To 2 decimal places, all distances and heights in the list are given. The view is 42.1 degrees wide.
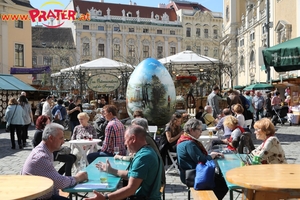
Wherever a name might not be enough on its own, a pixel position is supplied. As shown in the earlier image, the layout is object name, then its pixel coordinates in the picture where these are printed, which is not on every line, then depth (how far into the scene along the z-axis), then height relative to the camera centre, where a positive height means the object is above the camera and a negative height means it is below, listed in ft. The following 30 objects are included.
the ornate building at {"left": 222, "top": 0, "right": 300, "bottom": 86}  109.19 +22.57
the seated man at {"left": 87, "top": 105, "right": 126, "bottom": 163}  22.88 -2.71
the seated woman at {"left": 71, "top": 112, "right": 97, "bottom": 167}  27.61 -2.57
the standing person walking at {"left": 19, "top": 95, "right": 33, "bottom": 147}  42.88 -2.25
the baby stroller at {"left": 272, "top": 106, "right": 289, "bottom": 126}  63.41 -3.53
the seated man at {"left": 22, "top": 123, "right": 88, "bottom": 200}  13.51 -2.40
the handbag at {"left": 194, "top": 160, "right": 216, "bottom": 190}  16.62 -3.52
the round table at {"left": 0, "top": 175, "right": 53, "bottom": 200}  11.05 -2.81
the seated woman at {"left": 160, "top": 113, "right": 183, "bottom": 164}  26.32 -2.73
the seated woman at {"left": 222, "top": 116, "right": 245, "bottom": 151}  24.75 -2.42
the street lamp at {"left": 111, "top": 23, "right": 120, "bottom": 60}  219.98 +38.53
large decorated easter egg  39.40 +0.12
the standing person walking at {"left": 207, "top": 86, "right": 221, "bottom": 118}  44.91 -0.82
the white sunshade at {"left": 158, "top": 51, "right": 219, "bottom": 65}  51.46 +4.72
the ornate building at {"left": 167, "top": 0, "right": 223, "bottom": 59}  246.99 +45.30
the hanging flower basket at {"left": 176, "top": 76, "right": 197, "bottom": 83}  59.26 +2.29
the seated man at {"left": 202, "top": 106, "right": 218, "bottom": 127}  37.14 -2.31
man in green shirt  12.37 -2.47
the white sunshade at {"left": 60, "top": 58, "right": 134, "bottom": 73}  58.13 +4.42
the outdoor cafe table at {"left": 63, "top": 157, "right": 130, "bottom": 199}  13.25 -3.17
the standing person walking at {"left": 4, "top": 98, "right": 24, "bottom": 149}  41.59 -2.57
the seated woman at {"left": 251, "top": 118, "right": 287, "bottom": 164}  16.58 -2.41
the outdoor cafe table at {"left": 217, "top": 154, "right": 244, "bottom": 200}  16.57 -3.11
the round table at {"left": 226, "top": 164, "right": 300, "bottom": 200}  11.26 -2.71
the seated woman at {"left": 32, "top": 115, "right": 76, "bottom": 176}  21.01 -3.32
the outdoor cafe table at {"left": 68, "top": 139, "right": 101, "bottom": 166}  26.36 -3.45
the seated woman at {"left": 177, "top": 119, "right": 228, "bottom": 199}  17.19 -2.60
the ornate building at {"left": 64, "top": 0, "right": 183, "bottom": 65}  221.46 +36.99
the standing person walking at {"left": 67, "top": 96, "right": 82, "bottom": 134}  45.92 -2.32
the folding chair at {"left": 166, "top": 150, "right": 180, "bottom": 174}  26.12 -4.53
